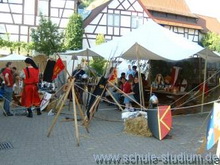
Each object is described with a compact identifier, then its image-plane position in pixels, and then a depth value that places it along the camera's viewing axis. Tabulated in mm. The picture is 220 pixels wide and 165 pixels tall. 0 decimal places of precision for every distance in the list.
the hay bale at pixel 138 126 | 5888
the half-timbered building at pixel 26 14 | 20989
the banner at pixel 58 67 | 7375
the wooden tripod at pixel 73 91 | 5617
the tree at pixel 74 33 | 21352
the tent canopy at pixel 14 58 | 13097
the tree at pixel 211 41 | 25966
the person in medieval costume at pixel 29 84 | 7494
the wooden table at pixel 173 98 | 8747
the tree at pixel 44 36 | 19503
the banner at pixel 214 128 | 3750
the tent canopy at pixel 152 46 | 7590
